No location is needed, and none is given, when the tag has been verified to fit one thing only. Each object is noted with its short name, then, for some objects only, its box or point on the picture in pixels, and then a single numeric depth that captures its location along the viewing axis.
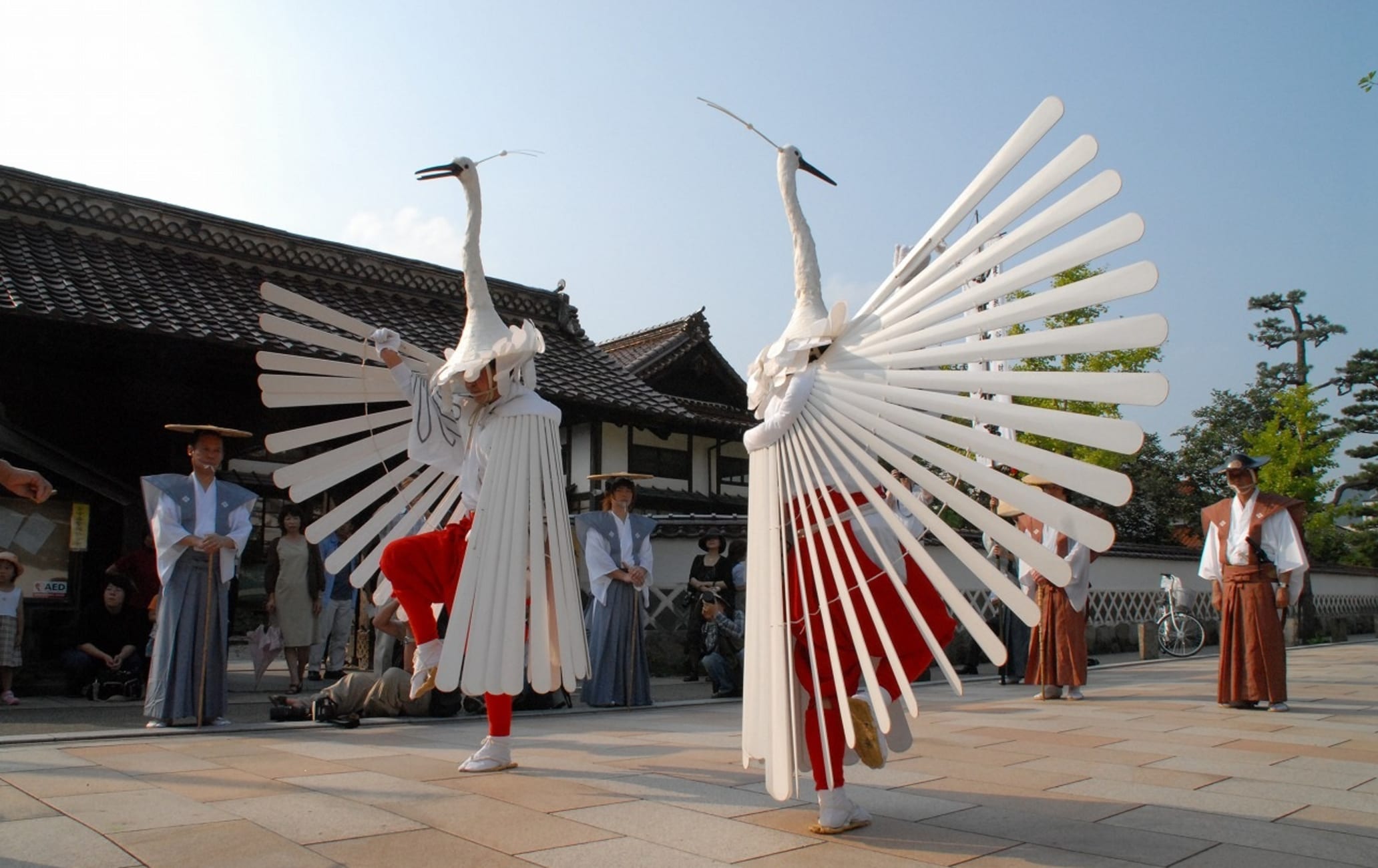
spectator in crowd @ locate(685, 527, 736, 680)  8.30
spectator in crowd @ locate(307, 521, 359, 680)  8.76
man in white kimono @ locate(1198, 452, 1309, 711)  6.40
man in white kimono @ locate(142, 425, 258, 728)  5.34
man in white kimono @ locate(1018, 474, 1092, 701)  7.20
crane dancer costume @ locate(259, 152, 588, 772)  3.90
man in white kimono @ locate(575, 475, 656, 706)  7.03
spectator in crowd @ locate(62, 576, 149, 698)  7.12
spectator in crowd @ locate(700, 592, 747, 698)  7.53
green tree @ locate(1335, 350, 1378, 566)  28.17
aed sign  7.30
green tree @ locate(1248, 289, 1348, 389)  34.06
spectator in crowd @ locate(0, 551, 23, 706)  6.53
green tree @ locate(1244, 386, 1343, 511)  21.42
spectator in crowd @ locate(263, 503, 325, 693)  7.78
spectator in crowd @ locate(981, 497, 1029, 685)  8.95
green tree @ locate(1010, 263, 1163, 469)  15.68
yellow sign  7.50
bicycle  12.64
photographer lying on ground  5.44
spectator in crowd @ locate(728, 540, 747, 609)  8.40
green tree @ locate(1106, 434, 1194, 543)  24.86
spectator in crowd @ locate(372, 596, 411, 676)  5.82
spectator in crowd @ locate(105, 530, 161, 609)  7.37
